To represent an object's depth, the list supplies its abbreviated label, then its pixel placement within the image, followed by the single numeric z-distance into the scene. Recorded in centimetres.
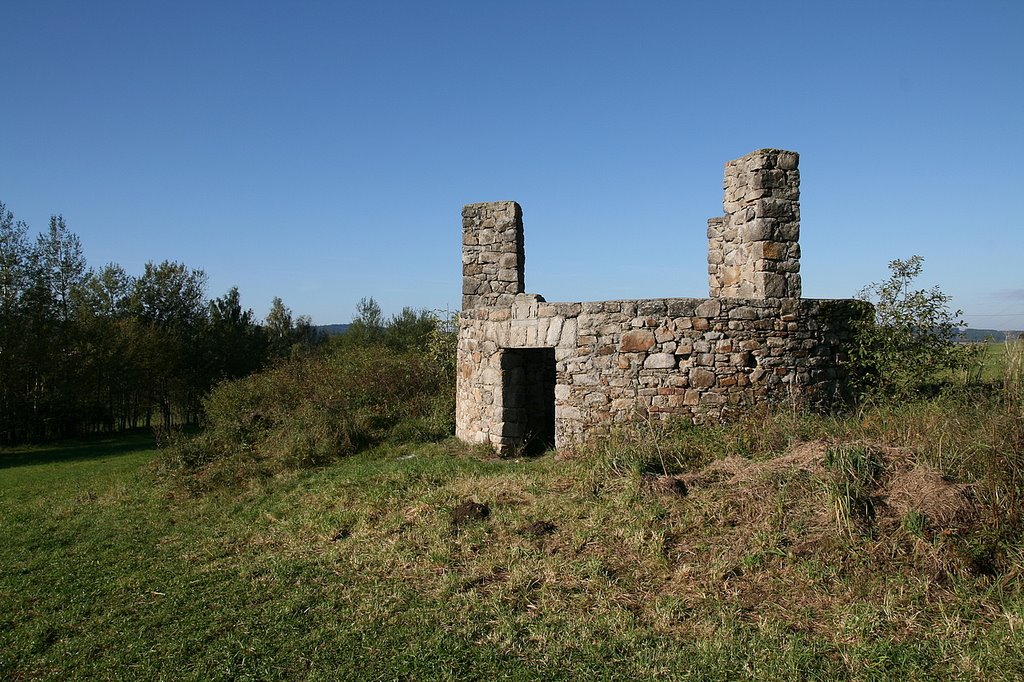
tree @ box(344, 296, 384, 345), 3328
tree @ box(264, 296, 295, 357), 4210
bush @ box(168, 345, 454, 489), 1077
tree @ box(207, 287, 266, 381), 3288
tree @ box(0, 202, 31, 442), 1991
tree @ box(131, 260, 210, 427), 2722
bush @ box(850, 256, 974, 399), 874
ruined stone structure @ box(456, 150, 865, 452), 856
